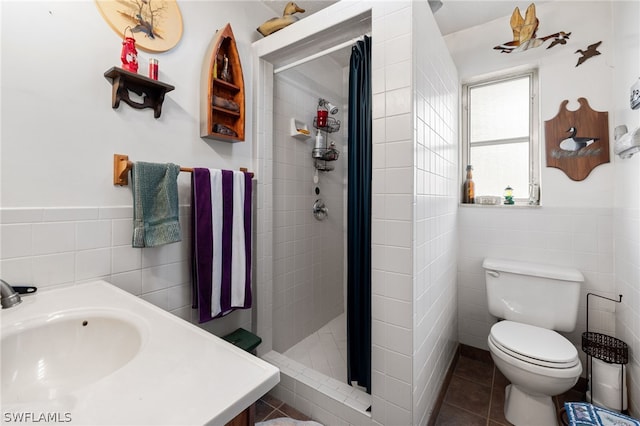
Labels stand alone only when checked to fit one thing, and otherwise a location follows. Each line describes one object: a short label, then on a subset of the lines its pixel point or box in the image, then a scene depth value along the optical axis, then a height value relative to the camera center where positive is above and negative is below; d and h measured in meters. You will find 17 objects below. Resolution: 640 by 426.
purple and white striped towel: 1.31 -0.16
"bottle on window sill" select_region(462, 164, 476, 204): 2.02 +0.14
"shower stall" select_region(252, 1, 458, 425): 1.13 -0.02
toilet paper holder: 1.36 -0.75
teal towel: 1.09 +0.02
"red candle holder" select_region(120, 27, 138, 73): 1.07 +0.61
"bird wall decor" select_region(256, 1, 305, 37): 1.58 +1.10
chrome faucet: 0.74 -0.24
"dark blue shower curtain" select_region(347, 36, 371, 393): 1.38 -0.05
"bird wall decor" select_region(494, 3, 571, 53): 1.57 +1.06
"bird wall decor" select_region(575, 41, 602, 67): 1.60 +0.92
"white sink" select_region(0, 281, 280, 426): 0.41 -0.30
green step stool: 1.48 -0.73
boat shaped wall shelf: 1.36 +0.62
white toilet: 1.27 -0.68
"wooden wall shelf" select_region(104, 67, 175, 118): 1.06 +0.51
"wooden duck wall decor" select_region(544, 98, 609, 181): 1.60 +0.42
